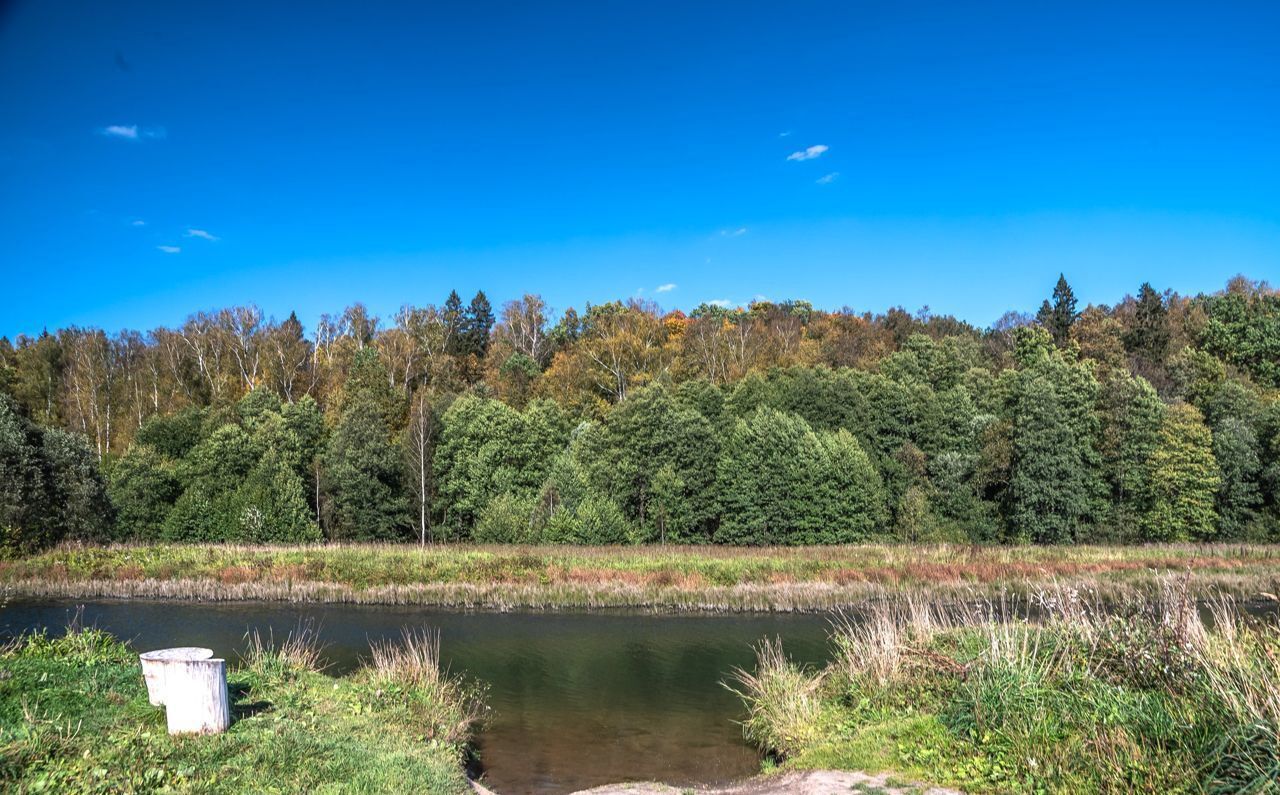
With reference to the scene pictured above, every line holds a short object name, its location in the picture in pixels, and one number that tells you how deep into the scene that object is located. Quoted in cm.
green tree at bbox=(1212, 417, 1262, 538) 4691
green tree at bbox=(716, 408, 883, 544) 4856
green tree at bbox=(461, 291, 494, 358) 7906
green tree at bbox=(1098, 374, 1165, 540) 4797
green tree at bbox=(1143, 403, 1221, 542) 4588
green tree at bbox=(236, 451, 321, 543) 4838
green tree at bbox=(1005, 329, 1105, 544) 4641
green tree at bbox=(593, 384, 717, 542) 5103
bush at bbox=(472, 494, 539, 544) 4771
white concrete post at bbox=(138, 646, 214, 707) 967
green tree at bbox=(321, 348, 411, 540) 5191
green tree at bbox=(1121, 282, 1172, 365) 6900
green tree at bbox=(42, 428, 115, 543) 3969
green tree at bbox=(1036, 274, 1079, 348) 8006
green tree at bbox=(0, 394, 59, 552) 3538
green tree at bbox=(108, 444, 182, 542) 5059
